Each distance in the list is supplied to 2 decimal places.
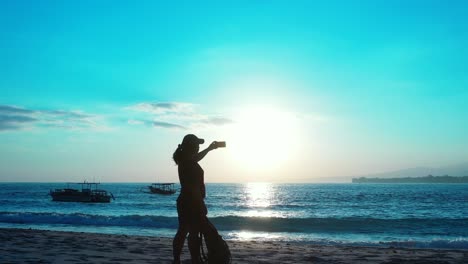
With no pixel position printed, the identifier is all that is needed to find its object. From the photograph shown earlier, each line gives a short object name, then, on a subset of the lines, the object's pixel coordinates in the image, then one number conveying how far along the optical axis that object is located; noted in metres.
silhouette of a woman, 5.51
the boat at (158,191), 87.19
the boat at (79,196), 59.47
